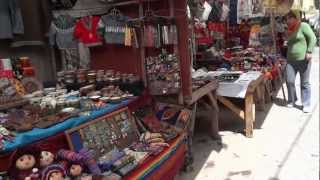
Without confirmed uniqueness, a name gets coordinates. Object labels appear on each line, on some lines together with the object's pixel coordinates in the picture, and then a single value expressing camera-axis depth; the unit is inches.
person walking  179.7
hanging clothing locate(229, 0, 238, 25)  199.6
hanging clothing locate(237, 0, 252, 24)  195.5
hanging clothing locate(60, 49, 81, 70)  138.7
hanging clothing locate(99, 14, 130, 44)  114.1
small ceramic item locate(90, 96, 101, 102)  101.3
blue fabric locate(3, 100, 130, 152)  69.3
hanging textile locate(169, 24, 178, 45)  109.3
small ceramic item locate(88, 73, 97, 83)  115.6
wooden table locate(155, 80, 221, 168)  115.5
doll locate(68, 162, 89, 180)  72.3
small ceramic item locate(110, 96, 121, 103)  101.9
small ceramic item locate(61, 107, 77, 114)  88.1
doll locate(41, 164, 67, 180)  68.4
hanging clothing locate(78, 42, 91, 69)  131.4
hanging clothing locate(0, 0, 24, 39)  125.3
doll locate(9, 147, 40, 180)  68.0
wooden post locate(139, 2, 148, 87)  112.5
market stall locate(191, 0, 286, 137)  148.8
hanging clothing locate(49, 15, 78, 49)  123.6
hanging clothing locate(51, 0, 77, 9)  134.5
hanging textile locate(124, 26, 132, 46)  112.2
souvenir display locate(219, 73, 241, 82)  154.5
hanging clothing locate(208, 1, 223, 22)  185.7
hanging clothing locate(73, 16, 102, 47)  117.2
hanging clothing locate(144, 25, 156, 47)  108.8
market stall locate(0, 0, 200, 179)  75.7
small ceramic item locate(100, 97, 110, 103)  101.5
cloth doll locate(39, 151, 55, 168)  71.0
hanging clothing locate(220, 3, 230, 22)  188.5
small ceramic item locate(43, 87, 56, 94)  105.9
